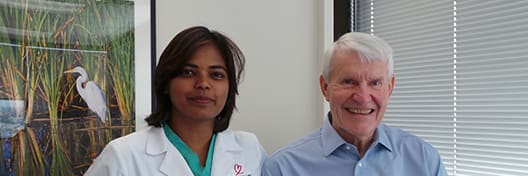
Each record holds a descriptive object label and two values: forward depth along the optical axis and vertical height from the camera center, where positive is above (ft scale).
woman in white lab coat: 3.92 -0.37
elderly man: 4.28 -0.55
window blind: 5.42 +0.03
